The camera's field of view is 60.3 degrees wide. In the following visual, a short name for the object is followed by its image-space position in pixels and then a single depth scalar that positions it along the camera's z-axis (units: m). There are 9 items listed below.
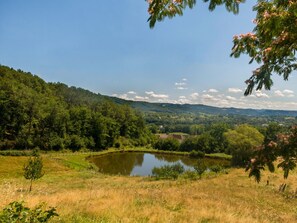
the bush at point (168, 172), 33.26
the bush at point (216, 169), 41.08
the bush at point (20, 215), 4.19
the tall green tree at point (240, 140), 49.18
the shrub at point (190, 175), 32.78
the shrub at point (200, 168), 33.62
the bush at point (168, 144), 84.75
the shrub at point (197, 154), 71.50
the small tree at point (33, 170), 21.84
